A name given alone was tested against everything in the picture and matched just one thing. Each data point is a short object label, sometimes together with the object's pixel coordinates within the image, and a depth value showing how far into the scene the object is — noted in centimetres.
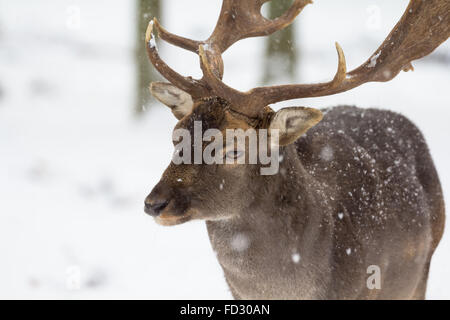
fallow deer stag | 294
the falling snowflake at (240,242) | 315
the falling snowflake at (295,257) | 318
